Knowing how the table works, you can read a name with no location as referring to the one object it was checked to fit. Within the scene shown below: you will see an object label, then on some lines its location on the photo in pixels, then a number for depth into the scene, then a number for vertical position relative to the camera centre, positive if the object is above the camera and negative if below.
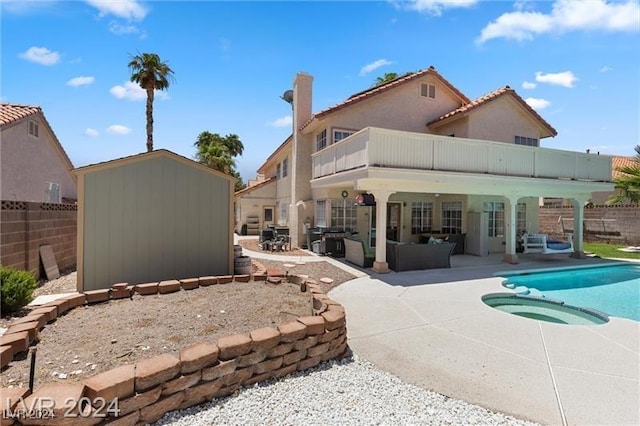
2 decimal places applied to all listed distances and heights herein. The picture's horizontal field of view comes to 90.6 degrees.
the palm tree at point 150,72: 23.80 +10.61
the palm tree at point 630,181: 17.16 +1.88
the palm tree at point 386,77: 30.06 +13.11
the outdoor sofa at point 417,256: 11.27 -1.51
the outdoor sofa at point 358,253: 11.91 -1.54
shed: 7.50 -0.20
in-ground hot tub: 7.09 -2.31
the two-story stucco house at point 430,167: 11.32 +1.95
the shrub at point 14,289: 5.98 -1.52
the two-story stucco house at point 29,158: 14.04 +2.75
